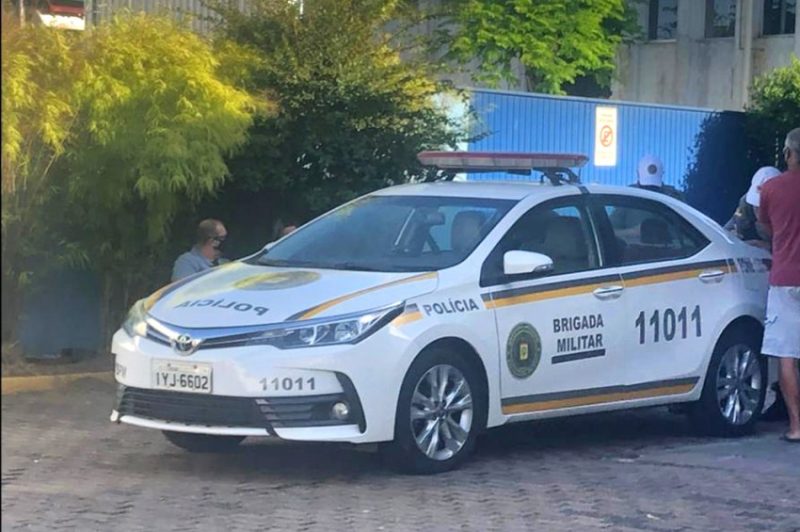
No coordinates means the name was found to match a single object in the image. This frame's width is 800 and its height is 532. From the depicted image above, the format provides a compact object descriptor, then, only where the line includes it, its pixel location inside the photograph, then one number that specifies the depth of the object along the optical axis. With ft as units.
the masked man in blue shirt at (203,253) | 45.98
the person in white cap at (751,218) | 44.90
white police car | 32.45
